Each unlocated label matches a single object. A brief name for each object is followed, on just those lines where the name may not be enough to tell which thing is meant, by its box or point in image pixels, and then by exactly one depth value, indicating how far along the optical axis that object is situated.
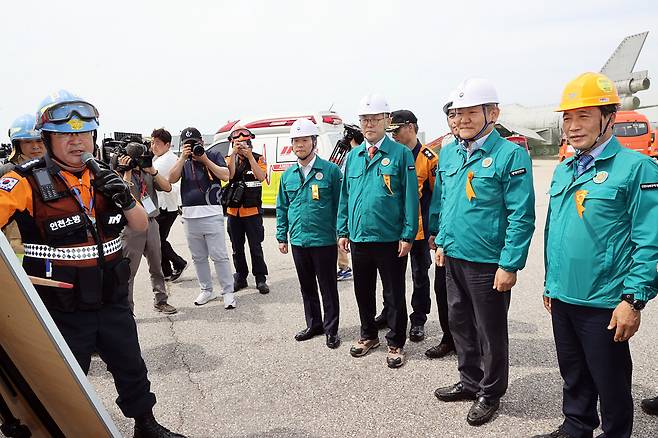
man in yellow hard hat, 2.22
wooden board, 1.64
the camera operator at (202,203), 5.34
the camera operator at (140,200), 4.55
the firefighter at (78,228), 2.41
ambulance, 10.69
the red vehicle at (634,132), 17.85
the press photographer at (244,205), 5.85
